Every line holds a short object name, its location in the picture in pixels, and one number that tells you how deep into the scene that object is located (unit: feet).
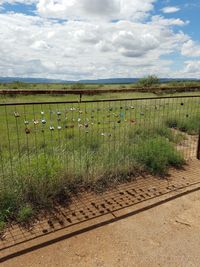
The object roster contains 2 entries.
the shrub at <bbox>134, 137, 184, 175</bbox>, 12.46
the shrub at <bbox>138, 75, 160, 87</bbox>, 101.71
